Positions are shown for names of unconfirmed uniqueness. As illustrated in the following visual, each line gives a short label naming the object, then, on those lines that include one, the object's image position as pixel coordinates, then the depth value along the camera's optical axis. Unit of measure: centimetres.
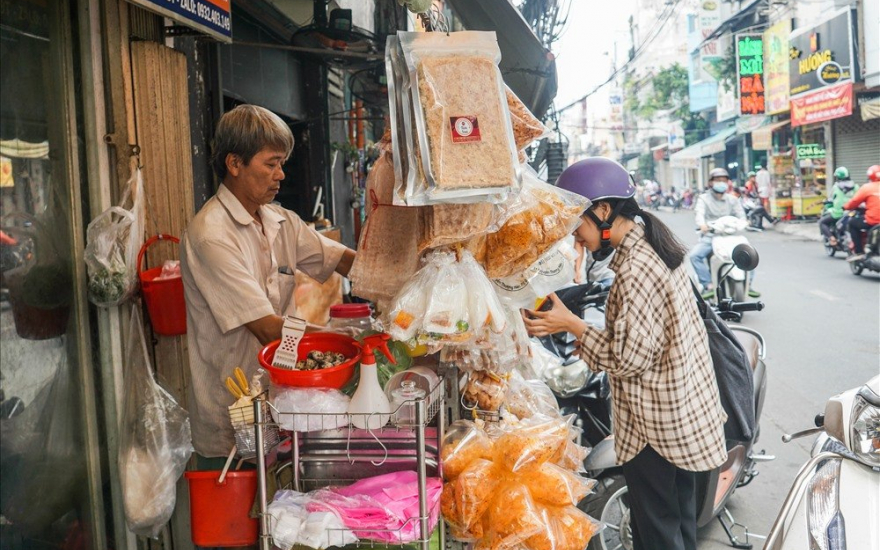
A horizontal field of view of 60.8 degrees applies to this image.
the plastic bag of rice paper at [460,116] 194
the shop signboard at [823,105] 2003
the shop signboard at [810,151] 2250
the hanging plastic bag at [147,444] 279
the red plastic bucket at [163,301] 309
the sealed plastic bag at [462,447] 223
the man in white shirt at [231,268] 243
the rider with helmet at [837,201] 1529
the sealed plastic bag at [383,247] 221
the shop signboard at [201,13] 304
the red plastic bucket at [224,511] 216
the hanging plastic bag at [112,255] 292
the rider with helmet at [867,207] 1259
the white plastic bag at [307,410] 199
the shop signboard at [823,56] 1998
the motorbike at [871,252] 1209
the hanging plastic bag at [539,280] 238
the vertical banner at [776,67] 2416
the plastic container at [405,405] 207
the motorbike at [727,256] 948
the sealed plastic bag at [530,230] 222
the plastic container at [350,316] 252
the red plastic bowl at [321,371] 199
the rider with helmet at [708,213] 1049
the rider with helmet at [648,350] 270
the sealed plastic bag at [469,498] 219
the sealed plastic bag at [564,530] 220
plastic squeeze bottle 200
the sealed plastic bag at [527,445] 226
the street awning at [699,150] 3334
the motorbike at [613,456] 367
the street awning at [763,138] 2594
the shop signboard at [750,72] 2584
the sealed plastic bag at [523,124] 222
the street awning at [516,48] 536
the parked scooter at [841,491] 224
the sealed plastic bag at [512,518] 217
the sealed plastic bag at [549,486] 226
